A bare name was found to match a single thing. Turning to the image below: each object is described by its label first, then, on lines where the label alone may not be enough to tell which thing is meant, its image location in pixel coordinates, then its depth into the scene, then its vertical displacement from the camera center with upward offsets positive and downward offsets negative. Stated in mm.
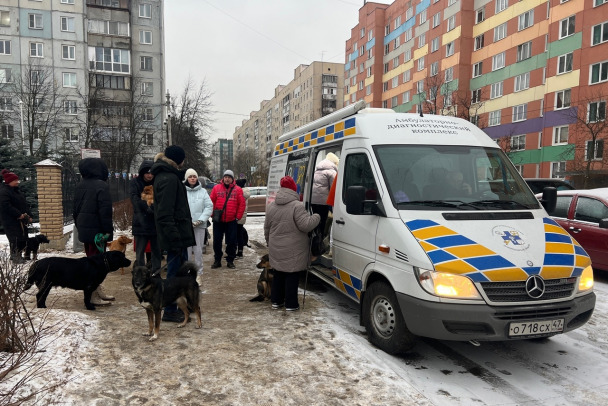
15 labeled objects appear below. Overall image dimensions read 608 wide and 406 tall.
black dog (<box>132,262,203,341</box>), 4277 -1312
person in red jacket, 8078 -744
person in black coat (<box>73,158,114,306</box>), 5676 -495
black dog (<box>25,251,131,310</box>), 4922 -1235
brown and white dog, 7340 -1286
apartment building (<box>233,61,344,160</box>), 76375 +16572
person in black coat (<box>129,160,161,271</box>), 6500 -718
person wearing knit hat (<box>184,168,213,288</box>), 6734 -518
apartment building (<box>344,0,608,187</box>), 24547 +8613
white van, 3418 -580
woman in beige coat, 5199 -759
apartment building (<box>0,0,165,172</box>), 41344 +13624
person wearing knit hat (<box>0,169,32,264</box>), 7629 -754
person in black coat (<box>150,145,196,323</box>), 4676 -405
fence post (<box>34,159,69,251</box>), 9531 -669
